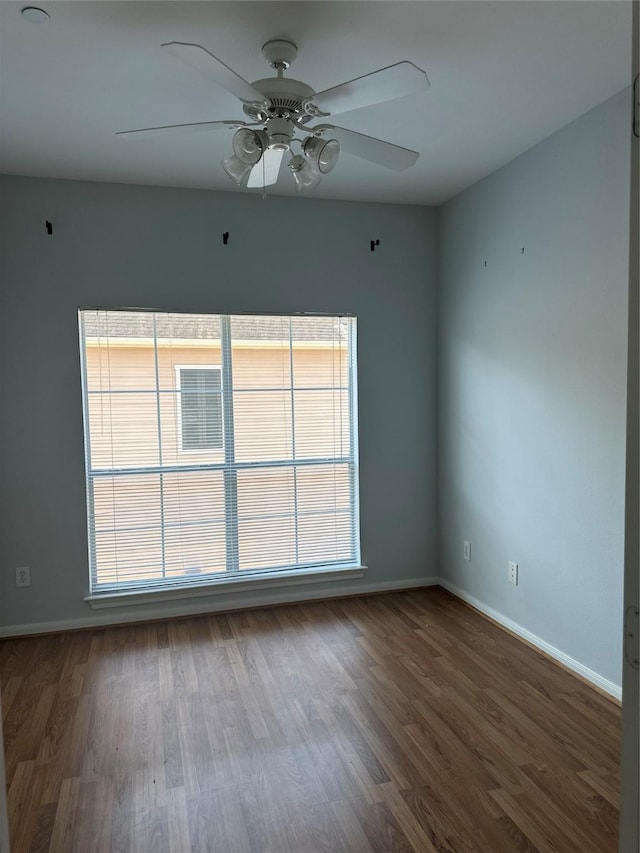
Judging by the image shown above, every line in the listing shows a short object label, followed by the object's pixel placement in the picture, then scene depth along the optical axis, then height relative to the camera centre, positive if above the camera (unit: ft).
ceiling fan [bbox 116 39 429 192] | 5.83 +3.31
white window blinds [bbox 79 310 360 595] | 11.75 -0.88
